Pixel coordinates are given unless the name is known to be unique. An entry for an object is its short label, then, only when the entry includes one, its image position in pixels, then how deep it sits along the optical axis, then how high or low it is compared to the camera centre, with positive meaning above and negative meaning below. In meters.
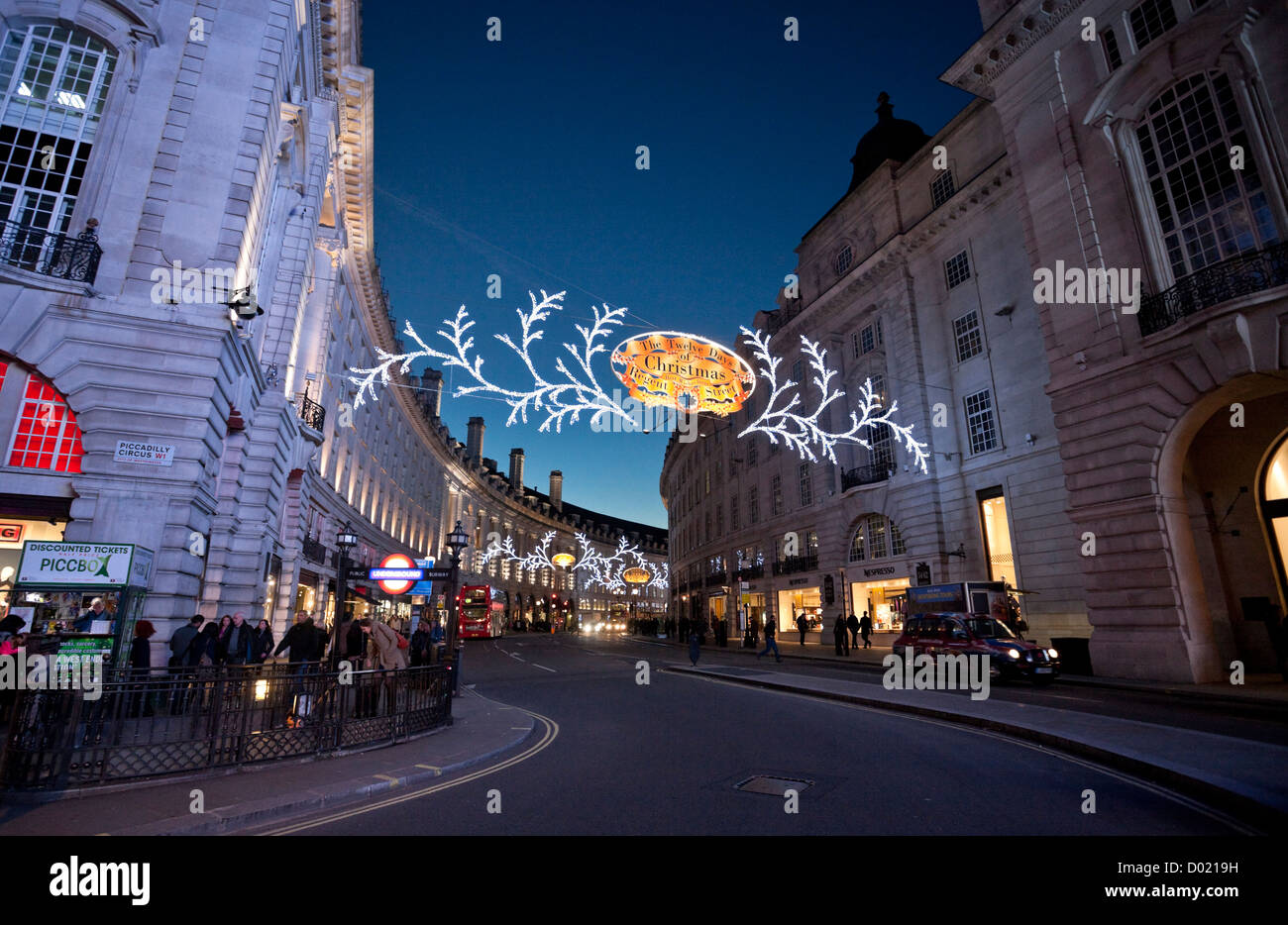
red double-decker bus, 47.97 +0.50
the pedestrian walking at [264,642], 14.57 -0.52
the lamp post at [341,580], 12.00 +0.80
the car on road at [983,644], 15.60 -0.66
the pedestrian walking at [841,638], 26.67 -0.79
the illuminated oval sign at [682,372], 13.23 +5.38
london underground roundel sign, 13.44 +1.18
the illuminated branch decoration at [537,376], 9.23 +3.75
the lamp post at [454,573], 13.88 +1.00
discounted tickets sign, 9.10 +0.84
